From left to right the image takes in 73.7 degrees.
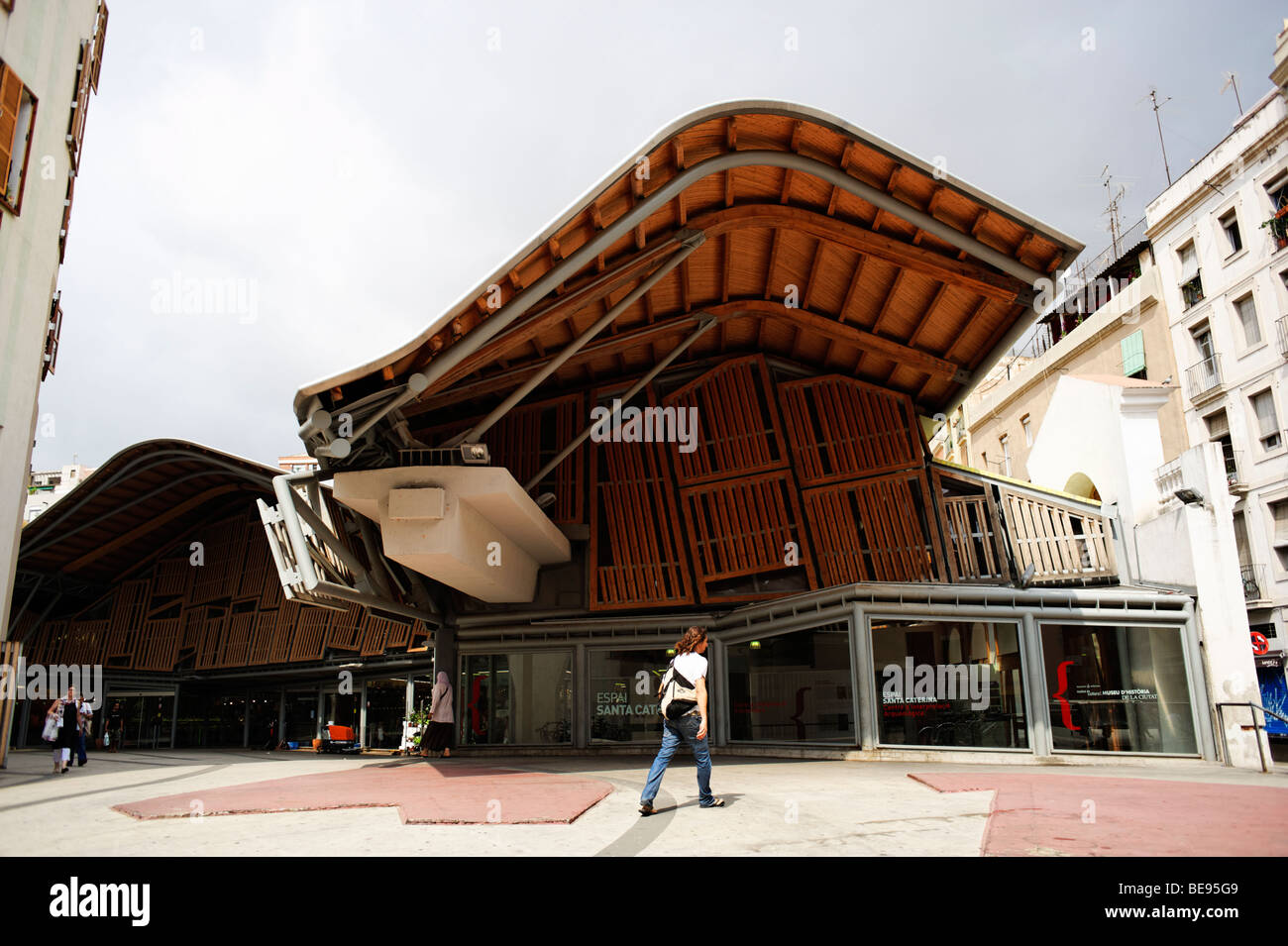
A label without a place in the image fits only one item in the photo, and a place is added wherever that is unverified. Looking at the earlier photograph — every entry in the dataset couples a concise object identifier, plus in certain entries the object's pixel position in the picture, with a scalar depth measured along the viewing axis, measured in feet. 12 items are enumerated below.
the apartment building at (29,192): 45.39
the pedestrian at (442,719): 58.03
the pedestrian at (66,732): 48.98
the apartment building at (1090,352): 102.12
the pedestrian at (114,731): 91.50
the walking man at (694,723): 24.31
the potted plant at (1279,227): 86.07
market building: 42.96
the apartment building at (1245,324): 86.28
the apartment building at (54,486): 274.95
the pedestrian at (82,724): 54.08
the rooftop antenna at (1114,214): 123.31
